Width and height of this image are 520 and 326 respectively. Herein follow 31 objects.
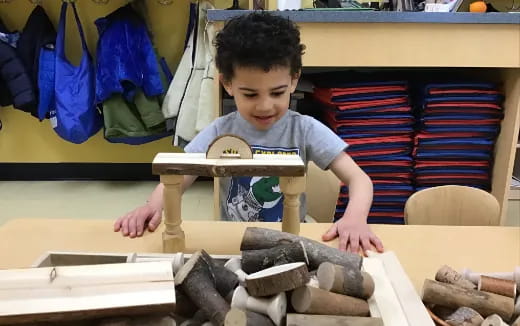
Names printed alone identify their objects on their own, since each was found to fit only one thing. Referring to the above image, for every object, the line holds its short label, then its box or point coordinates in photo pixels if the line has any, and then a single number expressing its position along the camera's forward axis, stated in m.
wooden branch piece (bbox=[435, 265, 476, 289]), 0.65
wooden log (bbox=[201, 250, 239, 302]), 0.58
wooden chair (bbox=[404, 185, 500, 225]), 1.13
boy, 0.89
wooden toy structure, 0.69
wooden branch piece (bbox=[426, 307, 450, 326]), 0.58
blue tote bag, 2.25
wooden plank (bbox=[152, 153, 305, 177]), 0.69
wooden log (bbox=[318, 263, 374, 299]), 0.55
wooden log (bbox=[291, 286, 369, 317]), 0.52
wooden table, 0.78
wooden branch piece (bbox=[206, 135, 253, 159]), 0.73
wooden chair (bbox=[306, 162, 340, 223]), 1.23
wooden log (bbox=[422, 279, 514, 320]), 0.61
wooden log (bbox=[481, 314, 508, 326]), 0.57
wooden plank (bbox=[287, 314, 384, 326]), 0.51
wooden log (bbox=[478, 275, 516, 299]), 0.62
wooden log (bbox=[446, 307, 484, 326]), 0.58
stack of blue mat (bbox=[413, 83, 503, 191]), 1.73
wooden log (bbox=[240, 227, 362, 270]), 0.61
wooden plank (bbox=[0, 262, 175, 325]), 0.48
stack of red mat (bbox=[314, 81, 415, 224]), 1.73
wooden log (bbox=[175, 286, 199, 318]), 0.57
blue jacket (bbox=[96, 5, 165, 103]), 2.17
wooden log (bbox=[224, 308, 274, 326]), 0.49
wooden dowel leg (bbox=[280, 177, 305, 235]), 0.74
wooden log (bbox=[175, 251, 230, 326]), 0.53
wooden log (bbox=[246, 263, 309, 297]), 0.52
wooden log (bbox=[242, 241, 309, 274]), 0.60
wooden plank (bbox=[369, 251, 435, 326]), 0.56
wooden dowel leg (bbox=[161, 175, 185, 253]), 0.72
